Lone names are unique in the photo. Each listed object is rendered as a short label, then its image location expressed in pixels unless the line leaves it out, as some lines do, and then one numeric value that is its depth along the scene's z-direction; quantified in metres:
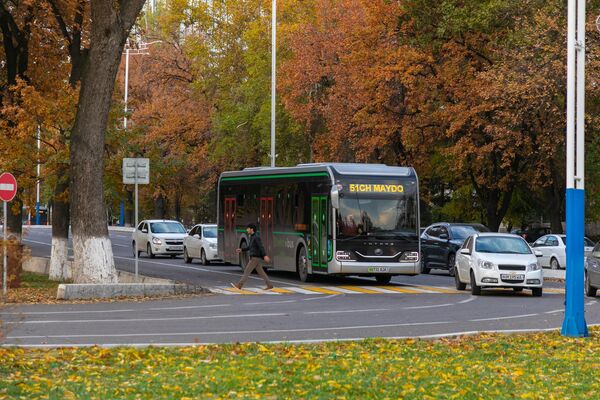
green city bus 32.66
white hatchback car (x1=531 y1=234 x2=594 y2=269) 44.31
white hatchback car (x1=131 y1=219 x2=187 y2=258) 53.78
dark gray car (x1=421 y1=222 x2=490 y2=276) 41.00
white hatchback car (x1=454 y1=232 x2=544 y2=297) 29.20
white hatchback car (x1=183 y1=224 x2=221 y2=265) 47.06
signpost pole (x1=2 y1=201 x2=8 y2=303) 26.12
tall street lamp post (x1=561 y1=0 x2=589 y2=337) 17.83
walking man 30.68
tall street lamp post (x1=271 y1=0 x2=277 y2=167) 55.25
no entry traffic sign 28.94
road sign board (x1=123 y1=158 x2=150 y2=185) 32.03
